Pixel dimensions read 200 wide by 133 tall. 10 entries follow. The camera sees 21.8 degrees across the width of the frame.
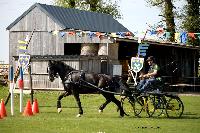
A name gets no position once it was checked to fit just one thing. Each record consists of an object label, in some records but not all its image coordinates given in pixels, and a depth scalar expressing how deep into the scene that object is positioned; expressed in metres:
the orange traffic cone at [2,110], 18.18
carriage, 18.44
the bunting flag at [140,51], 24.99
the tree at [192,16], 47.62
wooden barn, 34.75
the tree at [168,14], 47.41
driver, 18.44
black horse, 18.83
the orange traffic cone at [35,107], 19.82
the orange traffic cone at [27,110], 18.62
